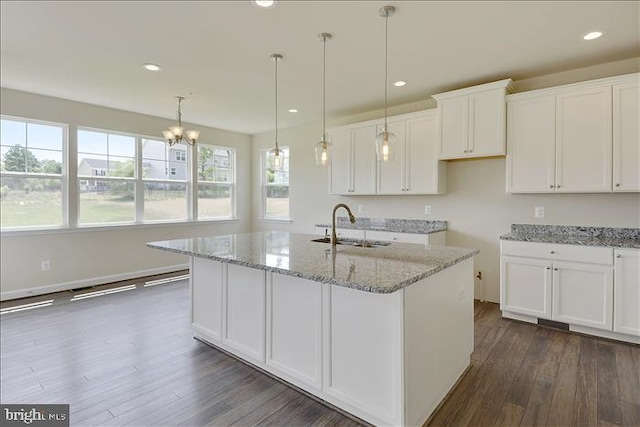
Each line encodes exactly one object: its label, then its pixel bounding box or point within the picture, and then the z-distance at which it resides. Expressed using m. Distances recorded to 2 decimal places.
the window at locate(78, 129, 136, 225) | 4.80
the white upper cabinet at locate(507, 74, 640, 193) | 3.00
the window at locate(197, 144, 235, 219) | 6.23
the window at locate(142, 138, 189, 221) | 5.48
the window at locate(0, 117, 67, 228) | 4.16
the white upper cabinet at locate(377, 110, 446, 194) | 4.17
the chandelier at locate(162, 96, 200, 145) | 3.95
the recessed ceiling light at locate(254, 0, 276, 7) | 2.24
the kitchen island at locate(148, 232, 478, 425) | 1.76
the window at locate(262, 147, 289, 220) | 6.47
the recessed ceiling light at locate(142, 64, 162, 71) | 3.36
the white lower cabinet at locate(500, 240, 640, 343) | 2.86
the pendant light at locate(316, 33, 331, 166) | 2.74
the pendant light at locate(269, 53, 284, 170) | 2.91
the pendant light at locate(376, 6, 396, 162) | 2.38
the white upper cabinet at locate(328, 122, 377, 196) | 4.77
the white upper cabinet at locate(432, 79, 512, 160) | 3.57
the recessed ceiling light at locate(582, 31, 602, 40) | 2.70
